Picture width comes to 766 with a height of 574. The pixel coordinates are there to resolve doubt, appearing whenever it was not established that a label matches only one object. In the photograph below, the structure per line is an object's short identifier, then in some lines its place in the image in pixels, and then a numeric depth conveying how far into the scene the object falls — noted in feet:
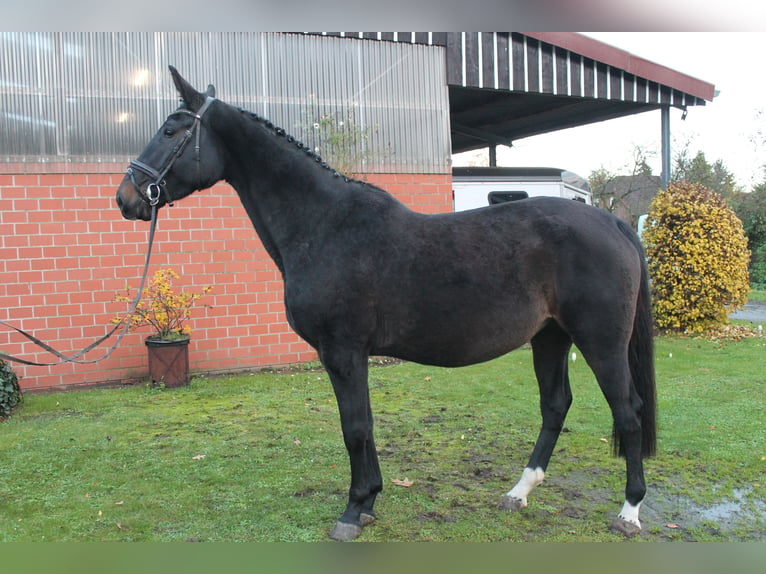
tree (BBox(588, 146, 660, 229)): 86.84
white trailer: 32.35
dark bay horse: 9.46
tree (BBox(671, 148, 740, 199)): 81.00
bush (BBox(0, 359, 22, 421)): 17.16
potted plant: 20.71
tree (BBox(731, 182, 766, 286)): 60.18
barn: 20.63
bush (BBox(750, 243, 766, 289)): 59.36
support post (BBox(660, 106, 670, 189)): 31.53
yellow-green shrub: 28.40
